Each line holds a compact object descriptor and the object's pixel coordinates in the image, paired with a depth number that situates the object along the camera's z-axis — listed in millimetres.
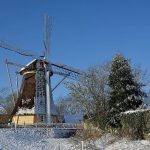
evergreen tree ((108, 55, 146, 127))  21933
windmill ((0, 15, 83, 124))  28102
